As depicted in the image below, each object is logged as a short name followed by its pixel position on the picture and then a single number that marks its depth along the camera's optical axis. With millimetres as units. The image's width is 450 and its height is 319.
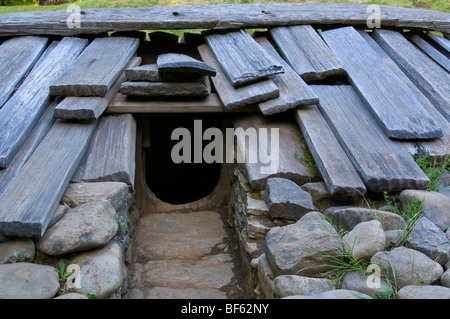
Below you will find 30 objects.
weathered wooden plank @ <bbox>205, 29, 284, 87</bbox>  4723
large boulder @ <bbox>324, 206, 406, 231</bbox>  3311
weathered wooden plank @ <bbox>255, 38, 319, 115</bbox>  4523
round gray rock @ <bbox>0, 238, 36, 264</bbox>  3045
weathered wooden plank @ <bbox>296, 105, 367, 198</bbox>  3740
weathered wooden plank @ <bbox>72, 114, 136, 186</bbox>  3953
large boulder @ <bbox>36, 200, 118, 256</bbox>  3156
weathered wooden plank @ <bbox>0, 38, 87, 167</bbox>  4027
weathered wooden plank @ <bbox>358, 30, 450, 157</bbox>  4290
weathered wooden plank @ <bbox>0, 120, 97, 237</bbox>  3109
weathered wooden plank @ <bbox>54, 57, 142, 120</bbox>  4250
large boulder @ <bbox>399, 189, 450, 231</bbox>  3463
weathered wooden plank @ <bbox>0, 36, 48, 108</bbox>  4848
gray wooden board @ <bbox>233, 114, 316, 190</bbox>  4070
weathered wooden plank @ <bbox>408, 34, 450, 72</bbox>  5780
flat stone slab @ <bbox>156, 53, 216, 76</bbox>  4430
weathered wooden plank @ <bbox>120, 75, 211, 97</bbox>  4672
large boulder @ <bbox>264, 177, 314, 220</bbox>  3664
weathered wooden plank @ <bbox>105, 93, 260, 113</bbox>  4758
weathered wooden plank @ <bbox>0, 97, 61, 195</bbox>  3751
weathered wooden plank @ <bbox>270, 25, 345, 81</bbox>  5137
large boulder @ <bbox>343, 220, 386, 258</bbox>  2947
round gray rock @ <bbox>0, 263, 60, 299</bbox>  2746
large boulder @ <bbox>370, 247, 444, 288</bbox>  2795
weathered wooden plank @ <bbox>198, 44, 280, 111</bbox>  4559
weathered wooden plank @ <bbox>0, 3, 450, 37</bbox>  5781
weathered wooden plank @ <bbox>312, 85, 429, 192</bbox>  3834
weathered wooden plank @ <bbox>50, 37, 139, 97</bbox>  4473
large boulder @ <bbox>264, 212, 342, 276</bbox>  2977
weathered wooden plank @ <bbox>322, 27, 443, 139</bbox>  4391
